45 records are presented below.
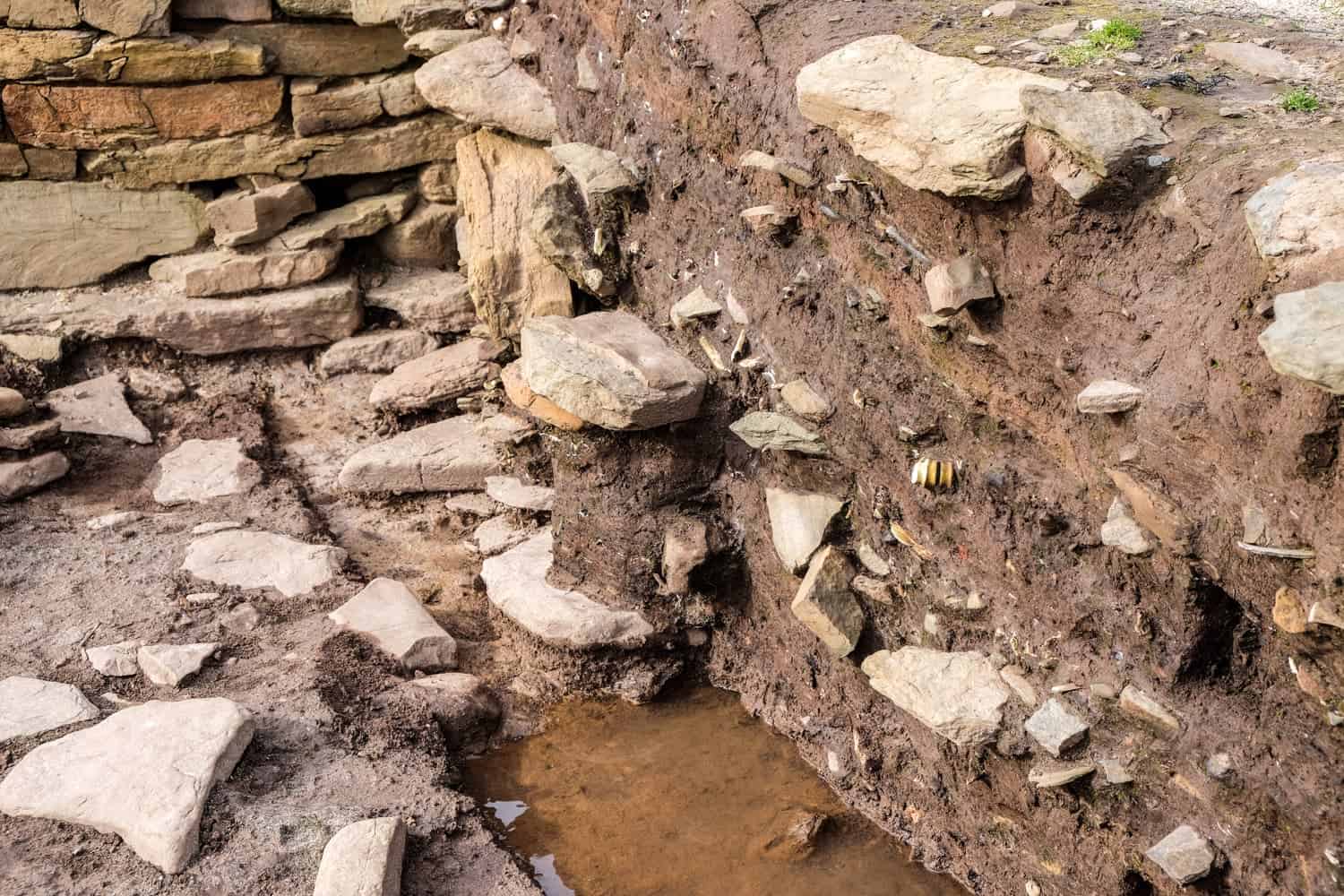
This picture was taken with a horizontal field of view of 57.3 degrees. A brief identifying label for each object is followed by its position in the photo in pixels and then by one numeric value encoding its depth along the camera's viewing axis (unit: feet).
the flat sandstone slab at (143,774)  9.48
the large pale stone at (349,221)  17.53
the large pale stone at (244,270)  17.24
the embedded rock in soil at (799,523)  11.39
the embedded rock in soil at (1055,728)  9.27
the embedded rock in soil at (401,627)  12.50
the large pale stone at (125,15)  16.06
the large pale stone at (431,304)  17.75
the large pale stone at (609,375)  11.60
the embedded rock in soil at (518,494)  14.99
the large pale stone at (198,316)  16.99
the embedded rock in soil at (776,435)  11.43
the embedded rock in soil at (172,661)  11.47
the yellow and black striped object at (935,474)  10.18
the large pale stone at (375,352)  17.57
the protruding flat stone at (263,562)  13.37
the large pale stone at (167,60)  16.37
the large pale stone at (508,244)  15.92
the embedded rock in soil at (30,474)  14.62
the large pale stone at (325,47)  16.96
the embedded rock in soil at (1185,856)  8.46
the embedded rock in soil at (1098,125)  8.30
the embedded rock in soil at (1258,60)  9.78
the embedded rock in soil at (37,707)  10.66
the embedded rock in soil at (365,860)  9.18
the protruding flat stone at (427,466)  15.57
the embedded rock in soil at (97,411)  16.06
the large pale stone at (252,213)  17.31
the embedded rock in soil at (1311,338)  6.70
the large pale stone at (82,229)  17.11
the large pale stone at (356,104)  17.29
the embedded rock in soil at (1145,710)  8.72
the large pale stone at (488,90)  15.65
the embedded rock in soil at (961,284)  9.43
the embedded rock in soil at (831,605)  11.05
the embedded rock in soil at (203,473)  15.15
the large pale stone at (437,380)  16.60
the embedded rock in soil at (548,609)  12.65
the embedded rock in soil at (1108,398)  8.43
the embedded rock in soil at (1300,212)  7.30
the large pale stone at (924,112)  8.93
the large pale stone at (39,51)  16.06
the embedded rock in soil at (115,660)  11.58
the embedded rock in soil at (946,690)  9.80
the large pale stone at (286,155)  17.20
